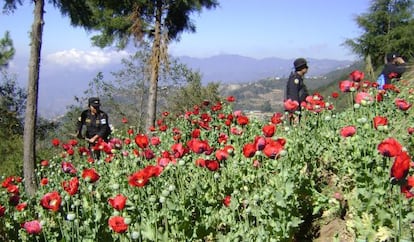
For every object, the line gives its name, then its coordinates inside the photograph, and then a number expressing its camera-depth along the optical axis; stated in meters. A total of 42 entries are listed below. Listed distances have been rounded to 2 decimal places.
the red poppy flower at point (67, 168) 5.30
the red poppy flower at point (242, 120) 4.89
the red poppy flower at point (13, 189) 4.13
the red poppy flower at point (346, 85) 5.23
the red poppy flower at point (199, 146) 3.97
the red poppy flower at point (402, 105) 4.13
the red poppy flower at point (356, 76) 5.27
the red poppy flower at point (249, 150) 3.49
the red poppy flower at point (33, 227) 3.15
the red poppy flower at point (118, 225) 2.84
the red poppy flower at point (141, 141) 4.34
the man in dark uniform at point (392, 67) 8.03
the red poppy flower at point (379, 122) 3.63
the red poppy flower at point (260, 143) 3.47
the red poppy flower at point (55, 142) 7.70
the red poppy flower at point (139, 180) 3.19
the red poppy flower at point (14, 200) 3.99
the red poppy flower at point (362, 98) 4.51
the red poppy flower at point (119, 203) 3.06
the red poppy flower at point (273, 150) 3.34
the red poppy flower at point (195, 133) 5.03
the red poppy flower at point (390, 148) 2.62
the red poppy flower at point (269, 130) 3.84
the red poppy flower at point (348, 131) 3.58
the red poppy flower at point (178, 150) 4.08
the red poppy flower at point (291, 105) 5.16
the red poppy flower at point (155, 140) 5.02
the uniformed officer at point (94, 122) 8.49
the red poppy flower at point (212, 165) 3.66
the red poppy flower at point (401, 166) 2.15
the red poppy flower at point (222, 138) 4.94
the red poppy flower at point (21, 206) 4.01
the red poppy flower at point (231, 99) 7.84
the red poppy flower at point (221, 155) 3.82
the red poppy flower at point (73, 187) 3.49
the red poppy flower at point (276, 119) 4.91
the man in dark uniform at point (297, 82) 6.70
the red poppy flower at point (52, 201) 3.23
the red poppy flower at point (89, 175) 3.68
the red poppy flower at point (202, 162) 3.78
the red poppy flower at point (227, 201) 3.49
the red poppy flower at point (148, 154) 4.56
